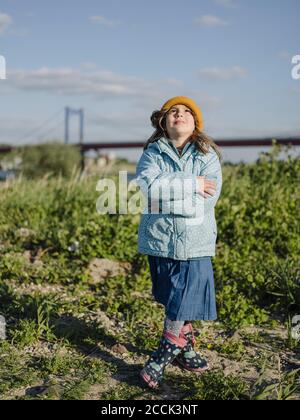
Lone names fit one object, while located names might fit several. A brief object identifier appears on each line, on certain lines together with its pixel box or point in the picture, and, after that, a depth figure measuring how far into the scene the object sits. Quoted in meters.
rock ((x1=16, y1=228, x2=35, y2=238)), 5.90
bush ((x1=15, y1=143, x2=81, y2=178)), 20.44
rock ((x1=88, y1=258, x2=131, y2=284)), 5.24
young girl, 3.14
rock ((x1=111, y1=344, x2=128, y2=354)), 3.75
